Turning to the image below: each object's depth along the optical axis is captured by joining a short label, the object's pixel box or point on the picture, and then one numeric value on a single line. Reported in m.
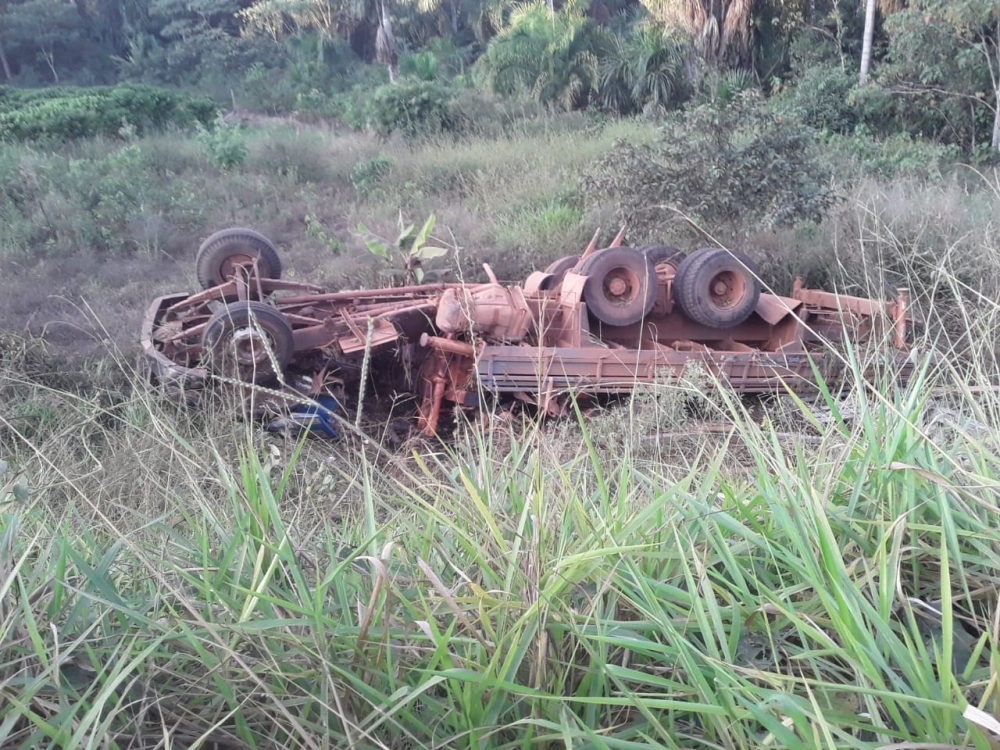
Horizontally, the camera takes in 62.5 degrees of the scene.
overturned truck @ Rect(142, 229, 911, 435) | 6.04
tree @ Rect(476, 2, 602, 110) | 23.06
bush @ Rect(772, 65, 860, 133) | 20.05
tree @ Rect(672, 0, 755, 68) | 22.22
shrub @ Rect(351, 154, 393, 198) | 14.91
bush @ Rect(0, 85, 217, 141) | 18.26
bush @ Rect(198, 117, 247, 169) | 15.98
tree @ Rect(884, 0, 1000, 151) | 17.00
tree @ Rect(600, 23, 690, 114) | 22.30
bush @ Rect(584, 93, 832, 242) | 9.38
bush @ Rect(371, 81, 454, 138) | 19.69
